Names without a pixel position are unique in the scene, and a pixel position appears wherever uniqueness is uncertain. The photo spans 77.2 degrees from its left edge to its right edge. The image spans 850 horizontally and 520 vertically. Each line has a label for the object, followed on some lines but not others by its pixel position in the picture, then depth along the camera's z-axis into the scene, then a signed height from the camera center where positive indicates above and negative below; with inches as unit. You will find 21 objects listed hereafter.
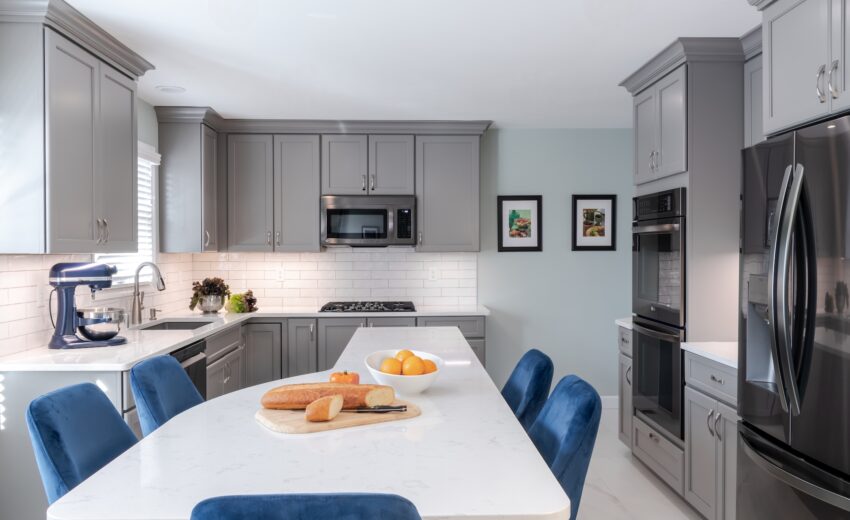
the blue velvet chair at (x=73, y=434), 52.4 -18.8
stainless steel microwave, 179.6 +13.3
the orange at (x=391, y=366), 69.5 -14.1
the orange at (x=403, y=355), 72.6 -13.2
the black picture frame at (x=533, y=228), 192.9 +11.5
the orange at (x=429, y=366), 70.2 -14.3
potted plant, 169.5 -11.8
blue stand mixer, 106.0 -10.9
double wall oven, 114.4 -11.2
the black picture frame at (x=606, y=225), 193.3 +11.1
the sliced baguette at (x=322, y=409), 57.6 -16.4
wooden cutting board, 56.2 -17.7
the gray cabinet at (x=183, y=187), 166.6 +22.6
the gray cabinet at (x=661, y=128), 114.8 +30.2
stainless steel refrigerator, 63.2 -9.1
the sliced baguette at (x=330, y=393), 61.6 -16.0
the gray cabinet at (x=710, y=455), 96.1 -37.7
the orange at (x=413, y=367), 68.6 -14.0
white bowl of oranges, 68.2 -14.9
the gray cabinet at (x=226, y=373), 141.7 -32.8
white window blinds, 150.7 +13.3
